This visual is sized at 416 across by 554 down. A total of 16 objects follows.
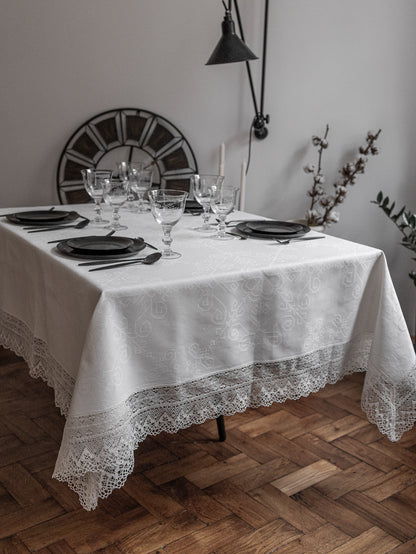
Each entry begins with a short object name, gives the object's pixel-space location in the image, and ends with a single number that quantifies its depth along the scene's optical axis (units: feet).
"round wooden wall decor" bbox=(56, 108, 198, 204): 8.79
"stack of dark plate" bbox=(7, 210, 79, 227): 5.87
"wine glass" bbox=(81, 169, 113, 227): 5.87
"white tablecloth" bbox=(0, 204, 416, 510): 4.11
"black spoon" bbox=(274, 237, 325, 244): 5.51
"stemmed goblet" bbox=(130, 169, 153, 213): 6.61
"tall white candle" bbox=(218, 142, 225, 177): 8.29
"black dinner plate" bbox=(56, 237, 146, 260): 4.74
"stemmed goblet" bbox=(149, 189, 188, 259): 4.83
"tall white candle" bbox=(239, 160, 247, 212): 8.22
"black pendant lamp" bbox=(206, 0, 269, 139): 7.30
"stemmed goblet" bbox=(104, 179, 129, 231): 5.85
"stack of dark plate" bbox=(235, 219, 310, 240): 5.64
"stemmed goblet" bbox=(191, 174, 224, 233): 5.74
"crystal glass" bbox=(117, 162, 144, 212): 6.68
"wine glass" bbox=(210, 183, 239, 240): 5.45
